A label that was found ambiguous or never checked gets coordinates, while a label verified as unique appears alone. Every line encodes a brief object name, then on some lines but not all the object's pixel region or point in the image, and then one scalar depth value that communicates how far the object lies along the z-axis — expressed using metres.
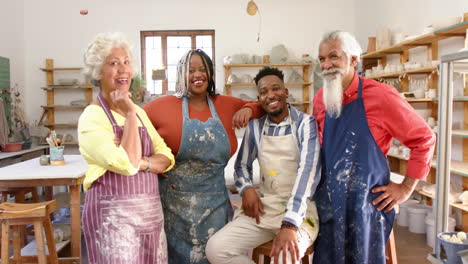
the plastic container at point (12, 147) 6.49
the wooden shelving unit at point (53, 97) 8.07
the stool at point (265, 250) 2.08
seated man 1.96
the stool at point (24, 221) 3.00
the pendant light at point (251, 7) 6.79
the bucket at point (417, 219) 4.80
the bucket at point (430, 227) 4.34
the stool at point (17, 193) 3.93
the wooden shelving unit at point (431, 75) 4.25
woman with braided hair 2.19
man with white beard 1.96
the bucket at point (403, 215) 5.07
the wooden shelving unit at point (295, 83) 7.84
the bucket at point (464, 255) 1.25
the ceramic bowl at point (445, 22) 4.36
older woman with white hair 1.62
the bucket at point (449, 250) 1.38
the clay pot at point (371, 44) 6.51
